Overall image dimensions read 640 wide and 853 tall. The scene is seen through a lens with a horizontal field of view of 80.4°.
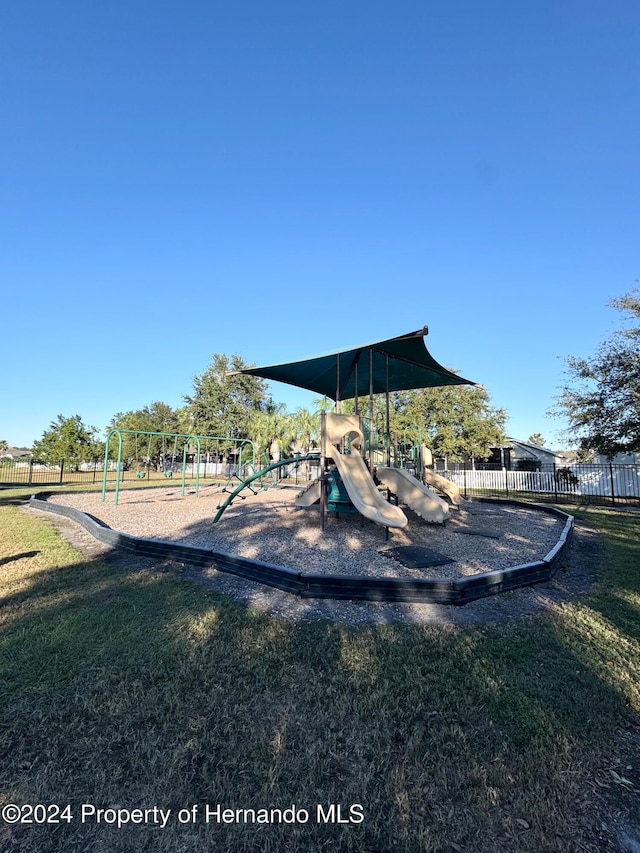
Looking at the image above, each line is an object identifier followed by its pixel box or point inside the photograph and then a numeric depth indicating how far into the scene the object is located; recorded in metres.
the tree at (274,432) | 27.33
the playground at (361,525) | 4.44
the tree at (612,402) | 15.35
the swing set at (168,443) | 11.55
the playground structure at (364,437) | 6.86
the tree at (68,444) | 37.00
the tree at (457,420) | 28.23
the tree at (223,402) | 36.69
